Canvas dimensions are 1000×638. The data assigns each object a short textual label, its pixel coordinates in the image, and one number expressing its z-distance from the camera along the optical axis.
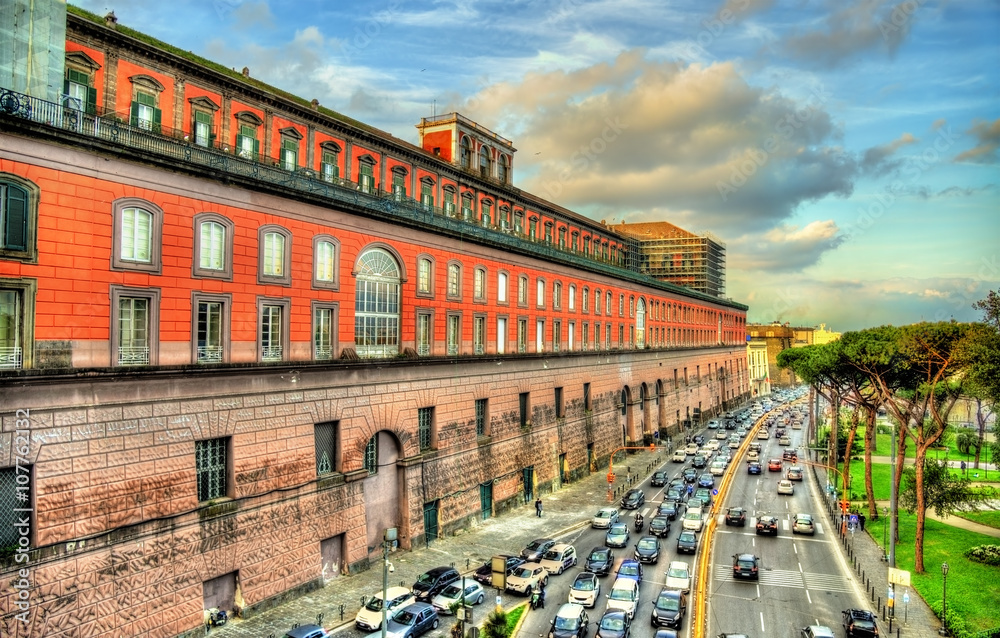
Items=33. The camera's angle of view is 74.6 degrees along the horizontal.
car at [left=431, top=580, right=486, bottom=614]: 29.75
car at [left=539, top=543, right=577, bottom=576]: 35.18
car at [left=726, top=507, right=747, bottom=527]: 46.09
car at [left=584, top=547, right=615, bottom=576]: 34.97
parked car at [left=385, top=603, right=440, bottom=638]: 26.28
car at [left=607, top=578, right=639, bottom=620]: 28.97
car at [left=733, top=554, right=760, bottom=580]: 34.69
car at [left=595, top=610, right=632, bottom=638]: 26.36
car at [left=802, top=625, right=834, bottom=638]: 26.30
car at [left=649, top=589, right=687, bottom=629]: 27.89
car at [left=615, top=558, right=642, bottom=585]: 32.67
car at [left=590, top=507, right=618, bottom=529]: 44.59
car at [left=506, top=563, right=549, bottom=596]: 32.12
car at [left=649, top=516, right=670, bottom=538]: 42.69
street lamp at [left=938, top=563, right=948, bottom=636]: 29.19
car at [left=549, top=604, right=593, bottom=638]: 26.20
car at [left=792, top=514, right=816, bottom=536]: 44.69
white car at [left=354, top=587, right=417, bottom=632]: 27.22
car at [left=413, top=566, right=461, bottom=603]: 30.56
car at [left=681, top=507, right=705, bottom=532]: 42.97
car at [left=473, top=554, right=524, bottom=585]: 33.50
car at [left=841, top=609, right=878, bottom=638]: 27.38
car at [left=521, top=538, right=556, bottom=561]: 35.93
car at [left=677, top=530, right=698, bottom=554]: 39.06
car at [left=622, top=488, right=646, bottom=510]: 50.44
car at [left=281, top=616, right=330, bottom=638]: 24.28
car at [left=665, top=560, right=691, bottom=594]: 32.53
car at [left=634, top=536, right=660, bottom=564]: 37.34
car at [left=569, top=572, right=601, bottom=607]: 30.42
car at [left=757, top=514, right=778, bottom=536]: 44.03
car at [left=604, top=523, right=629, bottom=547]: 40.31
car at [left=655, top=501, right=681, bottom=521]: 46.94
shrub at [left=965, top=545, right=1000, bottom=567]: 37.31
